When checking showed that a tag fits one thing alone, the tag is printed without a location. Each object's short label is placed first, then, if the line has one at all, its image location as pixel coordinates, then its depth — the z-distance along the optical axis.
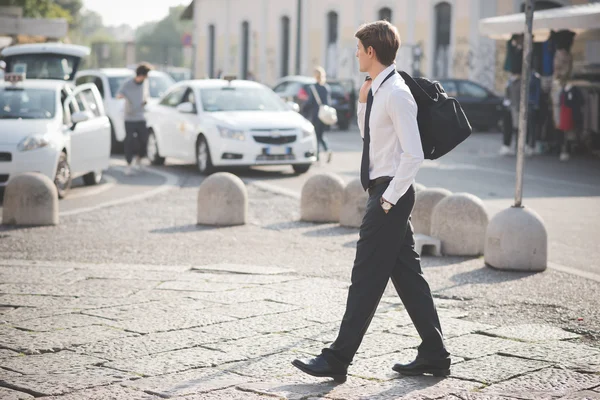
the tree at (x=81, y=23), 105.96
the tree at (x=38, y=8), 55.16
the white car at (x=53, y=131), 14.00
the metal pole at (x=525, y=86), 9.15
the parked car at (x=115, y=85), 23.42
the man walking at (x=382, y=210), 5.38
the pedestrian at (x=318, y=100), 20.80
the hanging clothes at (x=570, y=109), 22.09
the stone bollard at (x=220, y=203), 12.09
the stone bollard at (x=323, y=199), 12.41
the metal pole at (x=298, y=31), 39.14
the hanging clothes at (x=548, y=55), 24.05
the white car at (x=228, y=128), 17.98
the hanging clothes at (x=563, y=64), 23.27
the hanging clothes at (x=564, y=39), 24.33
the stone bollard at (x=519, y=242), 9.17
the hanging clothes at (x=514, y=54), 23.50
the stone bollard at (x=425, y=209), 10.83
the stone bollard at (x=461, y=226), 10.06
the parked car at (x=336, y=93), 31.94
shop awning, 21.39
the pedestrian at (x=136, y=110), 18.09
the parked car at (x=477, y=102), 33.44
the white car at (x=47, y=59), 22.78
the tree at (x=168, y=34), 129.50
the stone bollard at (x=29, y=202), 11.77
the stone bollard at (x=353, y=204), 11.74
